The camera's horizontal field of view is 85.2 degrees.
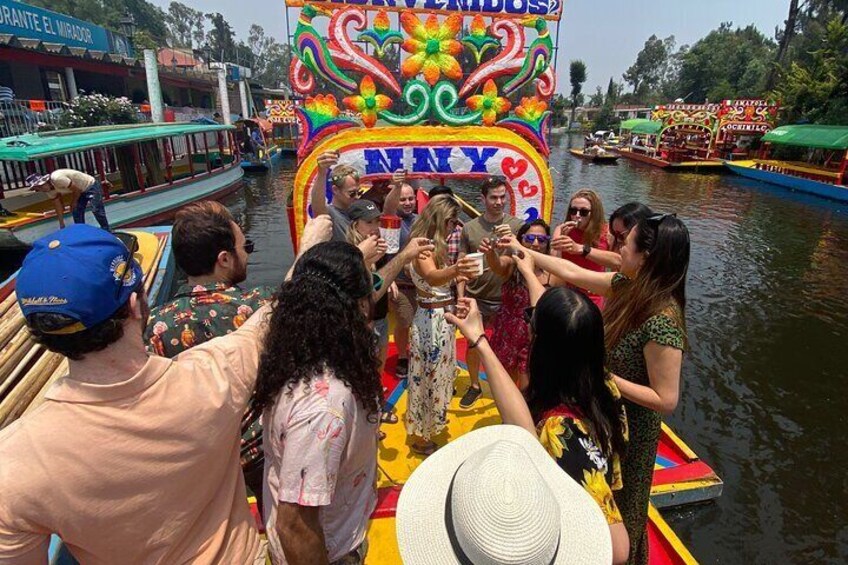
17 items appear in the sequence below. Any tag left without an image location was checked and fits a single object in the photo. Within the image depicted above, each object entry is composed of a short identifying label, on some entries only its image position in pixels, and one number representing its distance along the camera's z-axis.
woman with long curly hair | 1.25
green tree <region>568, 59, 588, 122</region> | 66.81
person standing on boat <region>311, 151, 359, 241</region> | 3.53
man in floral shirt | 1.83
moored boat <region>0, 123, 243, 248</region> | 9.92
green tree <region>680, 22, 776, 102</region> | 48.31
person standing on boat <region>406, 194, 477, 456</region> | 3.12
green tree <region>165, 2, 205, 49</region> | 88.69
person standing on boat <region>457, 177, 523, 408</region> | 3.65
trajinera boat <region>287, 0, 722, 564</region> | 4.60
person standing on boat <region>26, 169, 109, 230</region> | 6.07
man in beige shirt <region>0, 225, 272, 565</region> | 1.02
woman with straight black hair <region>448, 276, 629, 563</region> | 1.44
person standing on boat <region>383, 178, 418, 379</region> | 4.02
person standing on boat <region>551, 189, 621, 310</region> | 3.73
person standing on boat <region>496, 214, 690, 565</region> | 1.96
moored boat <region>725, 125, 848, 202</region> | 20.17
